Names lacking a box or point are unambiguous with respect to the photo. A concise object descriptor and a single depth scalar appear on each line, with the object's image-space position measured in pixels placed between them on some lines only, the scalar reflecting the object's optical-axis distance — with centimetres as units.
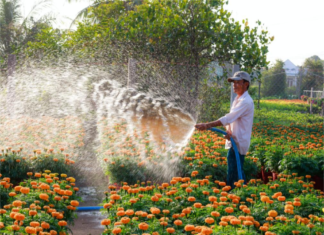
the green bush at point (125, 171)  485
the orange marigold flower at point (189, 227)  253
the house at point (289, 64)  5469
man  404
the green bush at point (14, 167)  465
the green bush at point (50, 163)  480
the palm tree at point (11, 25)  1619
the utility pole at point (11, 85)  880
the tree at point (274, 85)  2536
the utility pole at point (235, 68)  799
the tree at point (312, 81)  2319
